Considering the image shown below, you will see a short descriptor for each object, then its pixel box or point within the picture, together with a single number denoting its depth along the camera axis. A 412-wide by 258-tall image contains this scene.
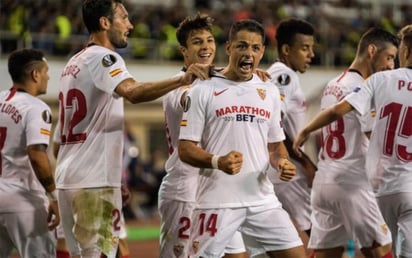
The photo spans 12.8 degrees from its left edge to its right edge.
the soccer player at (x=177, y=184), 15.82
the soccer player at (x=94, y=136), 14.44
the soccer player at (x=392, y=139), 15.14
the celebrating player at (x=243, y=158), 13.54
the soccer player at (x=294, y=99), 18.05
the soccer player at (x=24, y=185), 15.88
